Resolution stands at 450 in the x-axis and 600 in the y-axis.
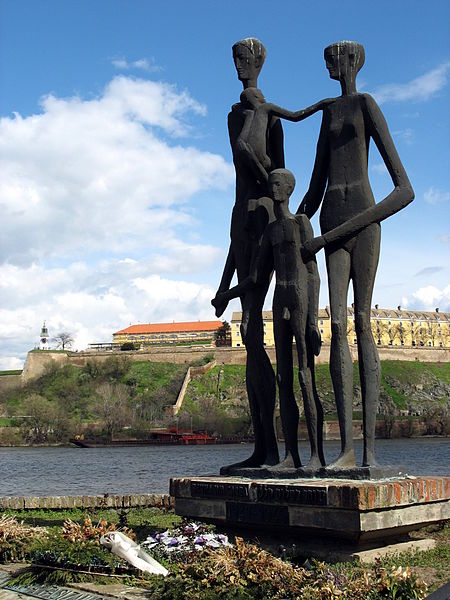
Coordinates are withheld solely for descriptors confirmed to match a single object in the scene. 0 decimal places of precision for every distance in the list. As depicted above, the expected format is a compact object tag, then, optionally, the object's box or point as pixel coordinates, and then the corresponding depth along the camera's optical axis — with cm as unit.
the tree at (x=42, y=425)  8044
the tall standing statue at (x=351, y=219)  756
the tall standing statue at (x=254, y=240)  859
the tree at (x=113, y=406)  8288
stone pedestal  650
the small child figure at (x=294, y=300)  786
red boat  7580
